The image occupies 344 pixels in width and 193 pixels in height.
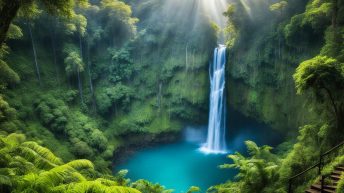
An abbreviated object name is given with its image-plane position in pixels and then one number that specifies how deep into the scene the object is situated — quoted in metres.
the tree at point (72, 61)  26.39
